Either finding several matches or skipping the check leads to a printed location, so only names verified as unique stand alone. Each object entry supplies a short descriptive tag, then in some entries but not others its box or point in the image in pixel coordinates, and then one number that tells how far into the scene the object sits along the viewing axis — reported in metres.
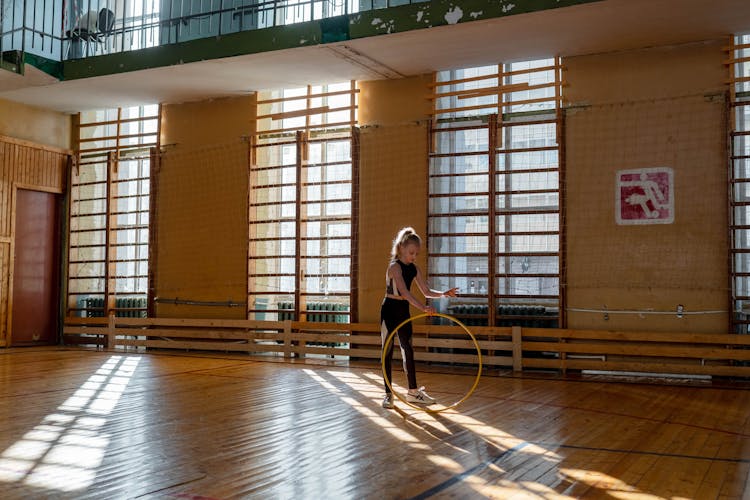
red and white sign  8.02
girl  5.54
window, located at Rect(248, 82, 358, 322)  9.81
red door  11.23
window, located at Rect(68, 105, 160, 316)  11.45
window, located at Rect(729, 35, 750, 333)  7.66
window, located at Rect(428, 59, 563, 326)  8.59
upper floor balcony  9.36
